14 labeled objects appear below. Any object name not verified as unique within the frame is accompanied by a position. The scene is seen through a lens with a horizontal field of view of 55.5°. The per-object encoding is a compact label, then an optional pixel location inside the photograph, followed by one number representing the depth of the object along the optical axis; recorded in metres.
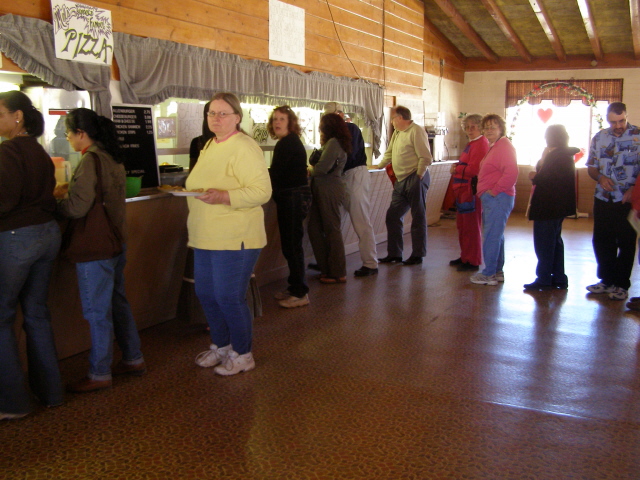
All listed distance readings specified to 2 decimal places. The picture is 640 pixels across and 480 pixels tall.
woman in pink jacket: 5.43
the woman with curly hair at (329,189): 5.29
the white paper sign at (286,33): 6.34
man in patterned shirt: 5.03
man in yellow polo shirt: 6.33
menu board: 4.71
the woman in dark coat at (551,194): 5.28
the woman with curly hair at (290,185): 4.63
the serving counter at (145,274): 3.65
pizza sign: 4.12
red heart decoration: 12.45
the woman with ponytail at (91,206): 3.09
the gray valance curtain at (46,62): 3.79
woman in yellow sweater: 3.21
